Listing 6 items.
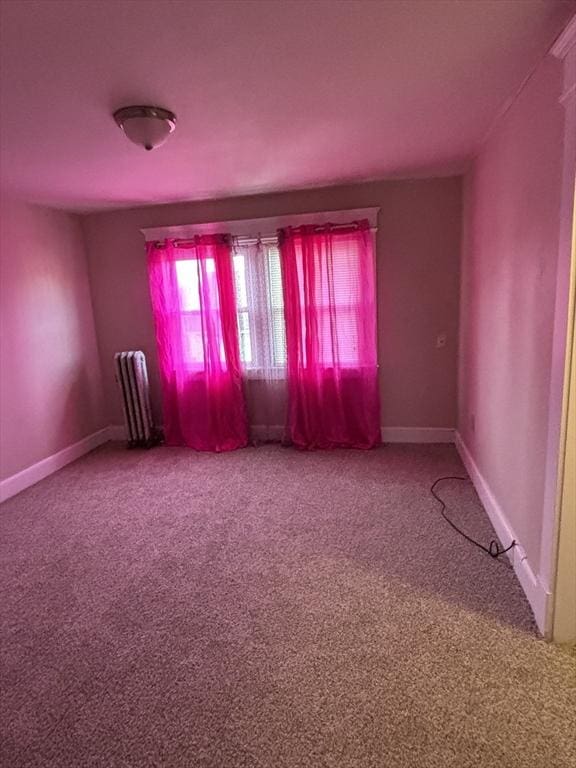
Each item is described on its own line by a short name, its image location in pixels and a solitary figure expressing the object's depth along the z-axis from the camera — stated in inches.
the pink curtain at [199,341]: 154.4
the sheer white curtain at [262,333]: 153.9
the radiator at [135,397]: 162.1
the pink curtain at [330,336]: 144.9
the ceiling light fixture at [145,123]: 76.5
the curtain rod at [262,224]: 143.9
